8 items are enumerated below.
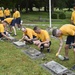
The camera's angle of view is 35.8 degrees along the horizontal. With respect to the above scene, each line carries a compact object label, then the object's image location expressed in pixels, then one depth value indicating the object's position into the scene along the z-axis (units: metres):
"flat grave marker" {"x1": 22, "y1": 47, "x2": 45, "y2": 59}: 4.18
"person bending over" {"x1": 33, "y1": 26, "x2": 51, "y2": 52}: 4.34
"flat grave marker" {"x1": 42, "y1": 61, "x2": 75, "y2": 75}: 3.24
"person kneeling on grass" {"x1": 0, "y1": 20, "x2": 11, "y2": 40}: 5.53
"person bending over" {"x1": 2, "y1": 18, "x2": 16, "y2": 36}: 6.50
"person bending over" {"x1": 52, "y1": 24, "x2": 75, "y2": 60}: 3.41
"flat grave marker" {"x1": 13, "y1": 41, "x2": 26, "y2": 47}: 5.14
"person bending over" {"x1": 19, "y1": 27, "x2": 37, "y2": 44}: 5.24
